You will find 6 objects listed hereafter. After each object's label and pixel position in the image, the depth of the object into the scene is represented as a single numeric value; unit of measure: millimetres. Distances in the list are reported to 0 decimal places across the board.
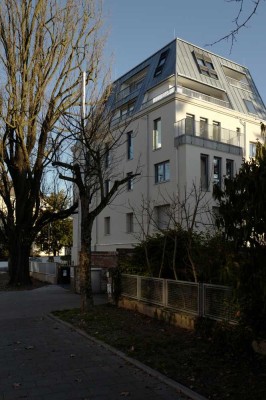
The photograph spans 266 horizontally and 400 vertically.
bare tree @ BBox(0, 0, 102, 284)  21266
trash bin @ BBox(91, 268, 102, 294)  18078
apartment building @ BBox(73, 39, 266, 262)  28719
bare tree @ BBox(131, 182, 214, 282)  11020
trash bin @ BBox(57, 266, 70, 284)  23750
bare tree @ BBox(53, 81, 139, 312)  12617
